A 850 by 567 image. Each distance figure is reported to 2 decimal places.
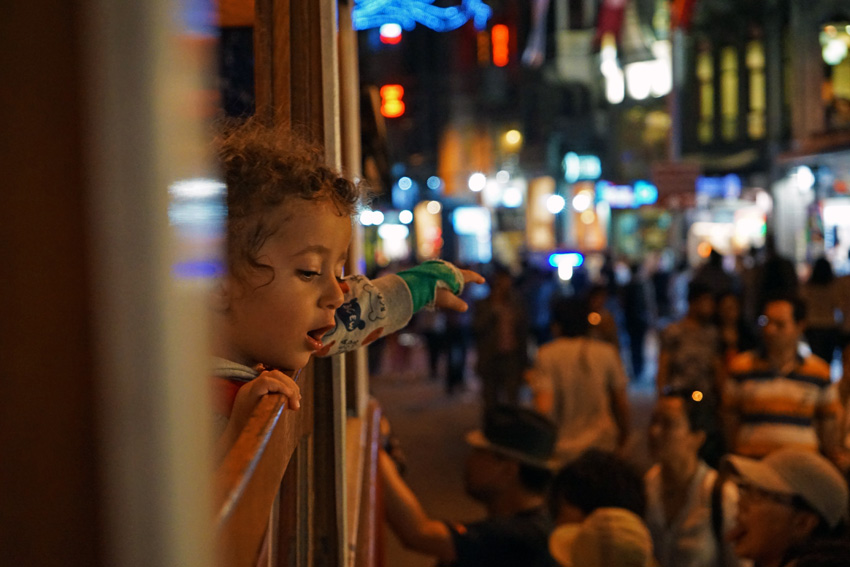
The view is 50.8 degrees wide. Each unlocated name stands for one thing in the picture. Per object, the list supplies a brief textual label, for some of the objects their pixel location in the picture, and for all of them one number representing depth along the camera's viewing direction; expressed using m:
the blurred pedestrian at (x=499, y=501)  3.26
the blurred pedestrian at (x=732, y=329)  6.96
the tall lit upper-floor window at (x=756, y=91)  26.00
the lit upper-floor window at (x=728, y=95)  27.03
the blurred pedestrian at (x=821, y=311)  10.61
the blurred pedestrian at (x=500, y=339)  11.16
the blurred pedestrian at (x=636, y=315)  14.32
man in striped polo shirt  5.26
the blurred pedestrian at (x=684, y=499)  3.88
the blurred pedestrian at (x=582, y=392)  6.11
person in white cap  3.38
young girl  1.07
